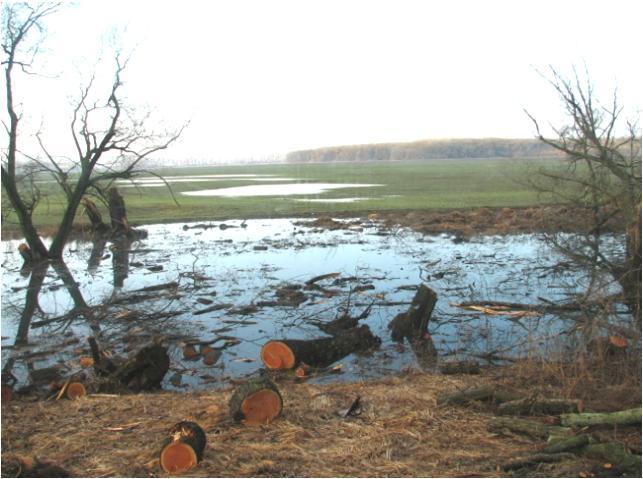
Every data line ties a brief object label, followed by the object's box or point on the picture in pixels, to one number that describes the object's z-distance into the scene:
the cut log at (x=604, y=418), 5.39
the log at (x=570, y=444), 4.99
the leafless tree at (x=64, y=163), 18.20
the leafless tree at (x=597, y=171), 11.69
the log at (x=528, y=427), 5.39
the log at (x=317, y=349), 8.51
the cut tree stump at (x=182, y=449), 4.98
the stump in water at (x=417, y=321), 10.16
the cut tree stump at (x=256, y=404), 6.04
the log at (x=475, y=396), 6.46
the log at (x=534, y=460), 4.84
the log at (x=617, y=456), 4.59
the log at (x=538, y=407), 5.89
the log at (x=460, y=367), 7.98
